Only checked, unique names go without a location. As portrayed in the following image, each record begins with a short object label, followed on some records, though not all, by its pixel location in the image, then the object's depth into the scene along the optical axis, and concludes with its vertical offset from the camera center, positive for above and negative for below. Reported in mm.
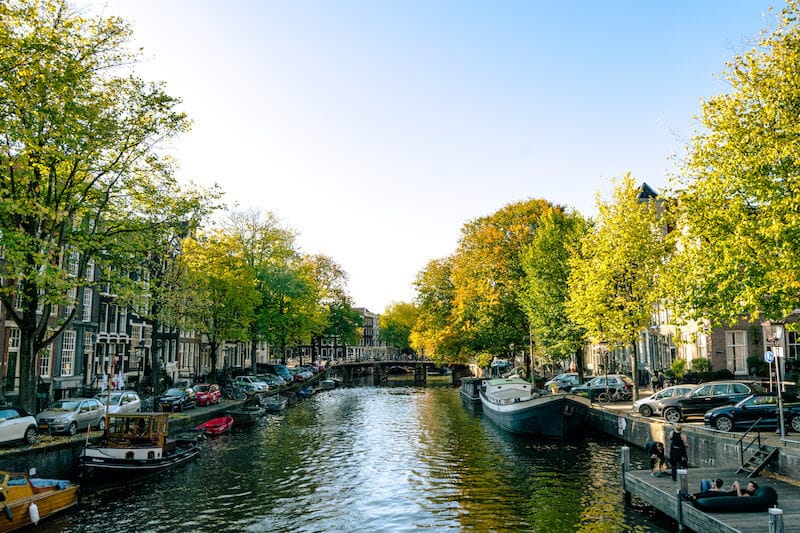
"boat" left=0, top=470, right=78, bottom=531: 18438 -5831
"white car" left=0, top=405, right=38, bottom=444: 23438 -4098
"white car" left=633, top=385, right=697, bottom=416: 32094 -4280
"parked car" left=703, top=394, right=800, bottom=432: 25625 -4014
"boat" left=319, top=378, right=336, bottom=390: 82938 -8472
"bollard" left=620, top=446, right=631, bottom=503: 22359 -5166
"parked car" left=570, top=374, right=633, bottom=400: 42875 -4504
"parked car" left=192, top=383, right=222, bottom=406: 46781 -5590
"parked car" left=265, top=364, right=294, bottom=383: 76250 -6264
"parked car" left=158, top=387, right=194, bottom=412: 40719 -5394
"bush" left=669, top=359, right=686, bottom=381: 42906 -3244
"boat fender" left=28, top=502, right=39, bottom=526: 18859 -6073
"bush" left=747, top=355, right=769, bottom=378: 40625 -2912
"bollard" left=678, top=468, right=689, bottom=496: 17650 -4784
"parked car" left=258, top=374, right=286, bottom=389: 65250 -6332
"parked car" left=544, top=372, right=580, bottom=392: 50156 -4987
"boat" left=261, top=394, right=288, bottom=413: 54281 -7366
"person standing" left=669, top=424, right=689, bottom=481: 19719 -4317
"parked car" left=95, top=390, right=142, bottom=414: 33656 -4537
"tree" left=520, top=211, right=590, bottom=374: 48594 +3412
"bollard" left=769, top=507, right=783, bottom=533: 12844 -4324
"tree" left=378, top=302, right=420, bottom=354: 148800 -709
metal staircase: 20219 -4711
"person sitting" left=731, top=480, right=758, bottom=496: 16531 -4699
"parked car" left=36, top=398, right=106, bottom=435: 28062 -4498
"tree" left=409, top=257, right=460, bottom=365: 72750 +1756
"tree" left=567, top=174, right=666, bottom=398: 37625 +3559
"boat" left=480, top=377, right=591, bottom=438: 36125 -5728
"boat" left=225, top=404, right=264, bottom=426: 44219 -6873
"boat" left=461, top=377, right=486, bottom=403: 59812 -6816
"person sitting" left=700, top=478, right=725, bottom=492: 17406 -4868
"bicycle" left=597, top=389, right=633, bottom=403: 42062 -5139
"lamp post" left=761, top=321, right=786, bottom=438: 22000 -710
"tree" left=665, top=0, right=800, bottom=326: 22266 +5259
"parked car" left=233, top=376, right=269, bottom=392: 57906 -5886
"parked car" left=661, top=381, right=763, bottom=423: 30250 -3821
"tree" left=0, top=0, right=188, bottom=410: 23328 +8073
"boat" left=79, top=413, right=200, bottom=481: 25188 -5692
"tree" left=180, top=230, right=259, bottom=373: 50062 +3455
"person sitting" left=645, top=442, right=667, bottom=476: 21166 -4782
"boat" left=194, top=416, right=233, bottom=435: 38719 -6759
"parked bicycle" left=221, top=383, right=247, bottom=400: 53250 -6174
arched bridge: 98375 -8166
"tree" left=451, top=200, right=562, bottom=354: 60125 +4978
